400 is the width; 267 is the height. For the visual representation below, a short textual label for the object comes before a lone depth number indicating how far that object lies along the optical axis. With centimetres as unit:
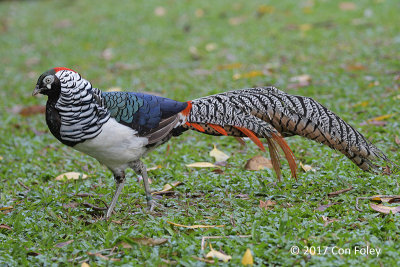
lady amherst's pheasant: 764
